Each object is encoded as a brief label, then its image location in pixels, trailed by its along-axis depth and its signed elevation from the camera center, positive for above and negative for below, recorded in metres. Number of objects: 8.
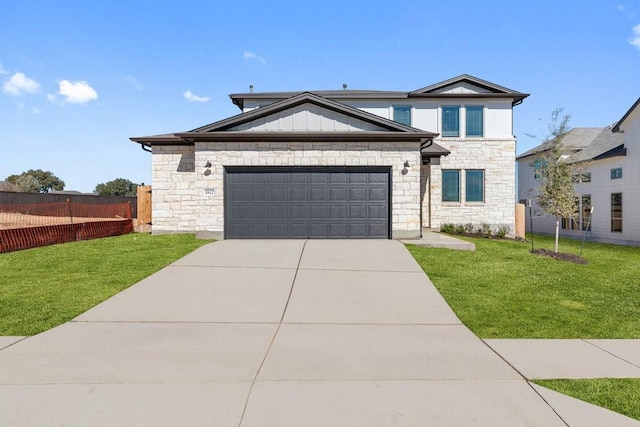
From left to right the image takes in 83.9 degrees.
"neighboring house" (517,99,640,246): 18.34 +1.29
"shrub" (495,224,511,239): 17.88 -1.10
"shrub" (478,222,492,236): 17.83 -1.01
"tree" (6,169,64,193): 75.84 +6.63
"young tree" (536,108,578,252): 13.23 +1.13
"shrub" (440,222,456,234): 17.92 -0.94
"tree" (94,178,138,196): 105.62 +6.80
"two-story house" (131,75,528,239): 13.63 +1.42
